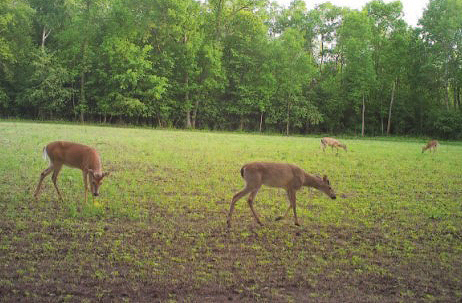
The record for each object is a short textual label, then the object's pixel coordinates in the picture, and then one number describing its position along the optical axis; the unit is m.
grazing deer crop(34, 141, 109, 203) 8.01
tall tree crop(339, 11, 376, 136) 41.94
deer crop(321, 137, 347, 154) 18.97
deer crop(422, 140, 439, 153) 21.14
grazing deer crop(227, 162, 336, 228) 6.86
